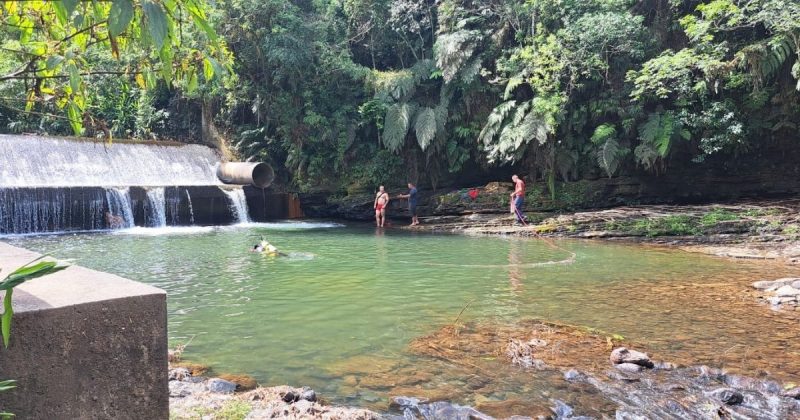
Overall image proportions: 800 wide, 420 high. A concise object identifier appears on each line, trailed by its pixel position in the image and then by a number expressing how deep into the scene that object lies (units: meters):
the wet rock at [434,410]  3.56
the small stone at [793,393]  3.84
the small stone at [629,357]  4.45
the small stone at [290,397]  3.64
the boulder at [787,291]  6.77
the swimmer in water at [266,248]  10.55
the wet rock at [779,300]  6.59
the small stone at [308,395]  3.70
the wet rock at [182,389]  3.61
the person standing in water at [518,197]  15.77
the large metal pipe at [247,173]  18.94
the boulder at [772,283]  7.36
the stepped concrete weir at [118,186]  14.36
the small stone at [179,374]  4.06
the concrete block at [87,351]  1.86
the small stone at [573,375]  4.24
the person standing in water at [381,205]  17.80
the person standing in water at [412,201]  17.81
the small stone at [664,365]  4.45
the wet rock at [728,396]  3.80
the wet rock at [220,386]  3.85
